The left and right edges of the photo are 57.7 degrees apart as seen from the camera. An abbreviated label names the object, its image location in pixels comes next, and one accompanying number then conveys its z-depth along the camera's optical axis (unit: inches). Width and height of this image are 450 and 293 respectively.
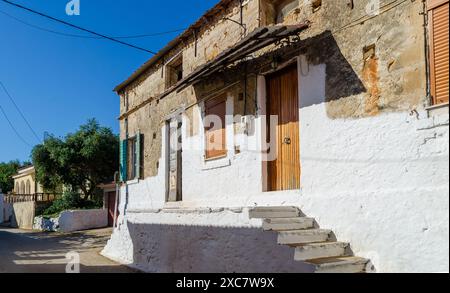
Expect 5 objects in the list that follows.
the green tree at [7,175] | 1680.6
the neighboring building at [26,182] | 1339.8
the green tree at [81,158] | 928.3
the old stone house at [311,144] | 197.2
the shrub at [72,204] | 935.7
